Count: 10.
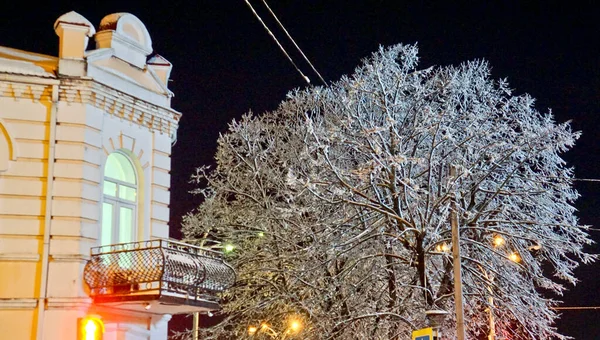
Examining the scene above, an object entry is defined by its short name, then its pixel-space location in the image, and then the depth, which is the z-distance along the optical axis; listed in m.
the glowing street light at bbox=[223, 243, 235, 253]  26.56
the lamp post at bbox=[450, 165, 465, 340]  16.80
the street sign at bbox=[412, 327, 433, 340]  14.17
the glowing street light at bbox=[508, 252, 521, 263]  22.94
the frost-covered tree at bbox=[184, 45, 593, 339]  21.11
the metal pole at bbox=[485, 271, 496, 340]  21.32
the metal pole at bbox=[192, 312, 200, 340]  26.41
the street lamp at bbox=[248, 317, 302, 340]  25.33
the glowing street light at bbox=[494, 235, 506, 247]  22.40
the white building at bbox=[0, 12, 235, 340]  15.45
